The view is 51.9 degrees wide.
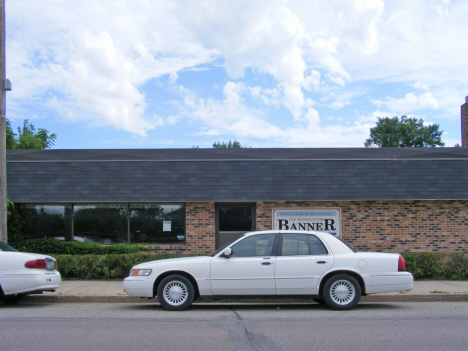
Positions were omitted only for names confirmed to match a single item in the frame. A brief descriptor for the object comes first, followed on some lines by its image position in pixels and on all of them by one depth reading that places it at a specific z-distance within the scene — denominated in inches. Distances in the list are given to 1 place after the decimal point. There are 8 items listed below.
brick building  550.6
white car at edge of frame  355.9
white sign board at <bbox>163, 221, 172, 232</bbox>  568.4
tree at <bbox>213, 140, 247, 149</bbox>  2705.7
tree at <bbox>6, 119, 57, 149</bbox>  1072.2
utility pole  440.8
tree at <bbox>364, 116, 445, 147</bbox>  2160.4
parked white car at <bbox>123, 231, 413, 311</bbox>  339.0
